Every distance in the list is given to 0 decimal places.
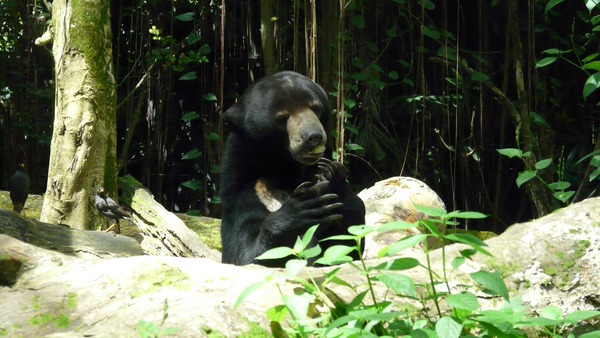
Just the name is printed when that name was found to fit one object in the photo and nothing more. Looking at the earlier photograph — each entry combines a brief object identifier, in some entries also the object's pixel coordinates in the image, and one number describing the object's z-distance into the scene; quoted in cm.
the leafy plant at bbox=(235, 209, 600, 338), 412
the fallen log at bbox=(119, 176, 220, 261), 1087
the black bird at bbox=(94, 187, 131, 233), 1080
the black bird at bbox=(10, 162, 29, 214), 1229
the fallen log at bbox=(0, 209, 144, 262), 902
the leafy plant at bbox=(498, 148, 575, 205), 742
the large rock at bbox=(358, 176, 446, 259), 998
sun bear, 837
